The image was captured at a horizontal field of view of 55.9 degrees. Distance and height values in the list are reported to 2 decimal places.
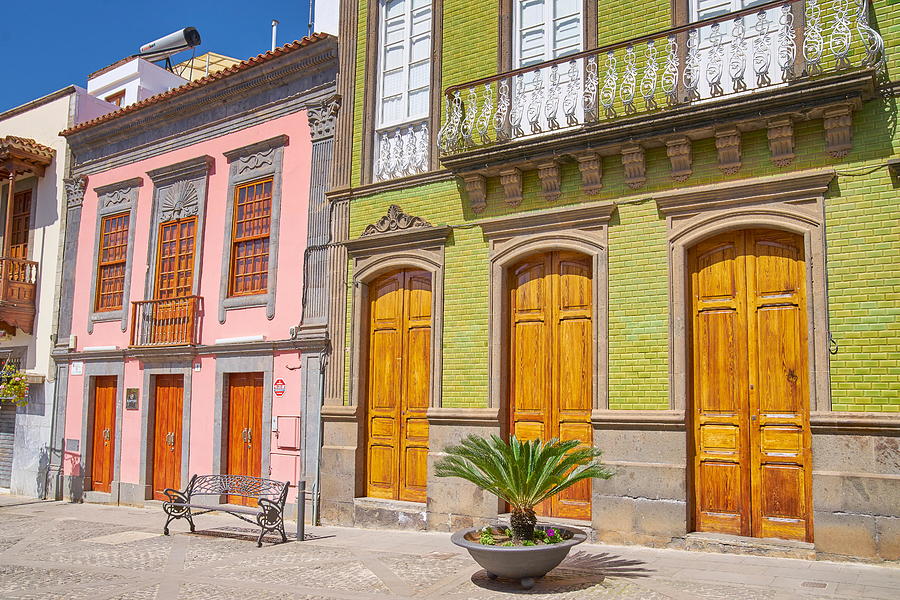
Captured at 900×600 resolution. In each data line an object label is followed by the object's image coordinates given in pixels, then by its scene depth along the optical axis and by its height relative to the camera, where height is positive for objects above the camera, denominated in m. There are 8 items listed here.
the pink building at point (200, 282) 13.60 +2.25
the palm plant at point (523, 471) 7.91 -0.57
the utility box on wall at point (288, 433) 13.18 -0.40
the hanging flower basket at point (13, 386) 16.98 +0.35
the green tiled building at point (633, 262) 8.70 +1.82
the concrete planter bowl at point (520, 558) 7.59 -1.32
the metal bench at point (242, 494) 11.01 -1.29
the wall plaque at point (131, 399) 16.14 +0.11
